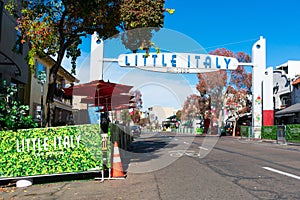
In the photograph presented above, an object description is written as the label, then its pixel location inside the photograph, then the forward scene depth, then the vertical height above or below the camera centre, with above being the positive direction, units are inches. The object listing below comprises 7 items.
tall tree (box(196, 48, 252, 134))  1740.9 +207.4
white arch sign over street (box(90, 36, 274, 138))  1035.9 +189.3
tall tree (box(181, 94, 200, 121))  1680.9 +63.1
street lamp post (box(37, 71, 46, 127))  879.7 +115.8
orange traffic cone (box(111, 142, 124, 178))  338.6 -48.2
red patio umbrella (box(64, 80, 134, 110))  502.6 +45.4
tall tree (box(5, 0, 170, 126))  376.2 +126.7
